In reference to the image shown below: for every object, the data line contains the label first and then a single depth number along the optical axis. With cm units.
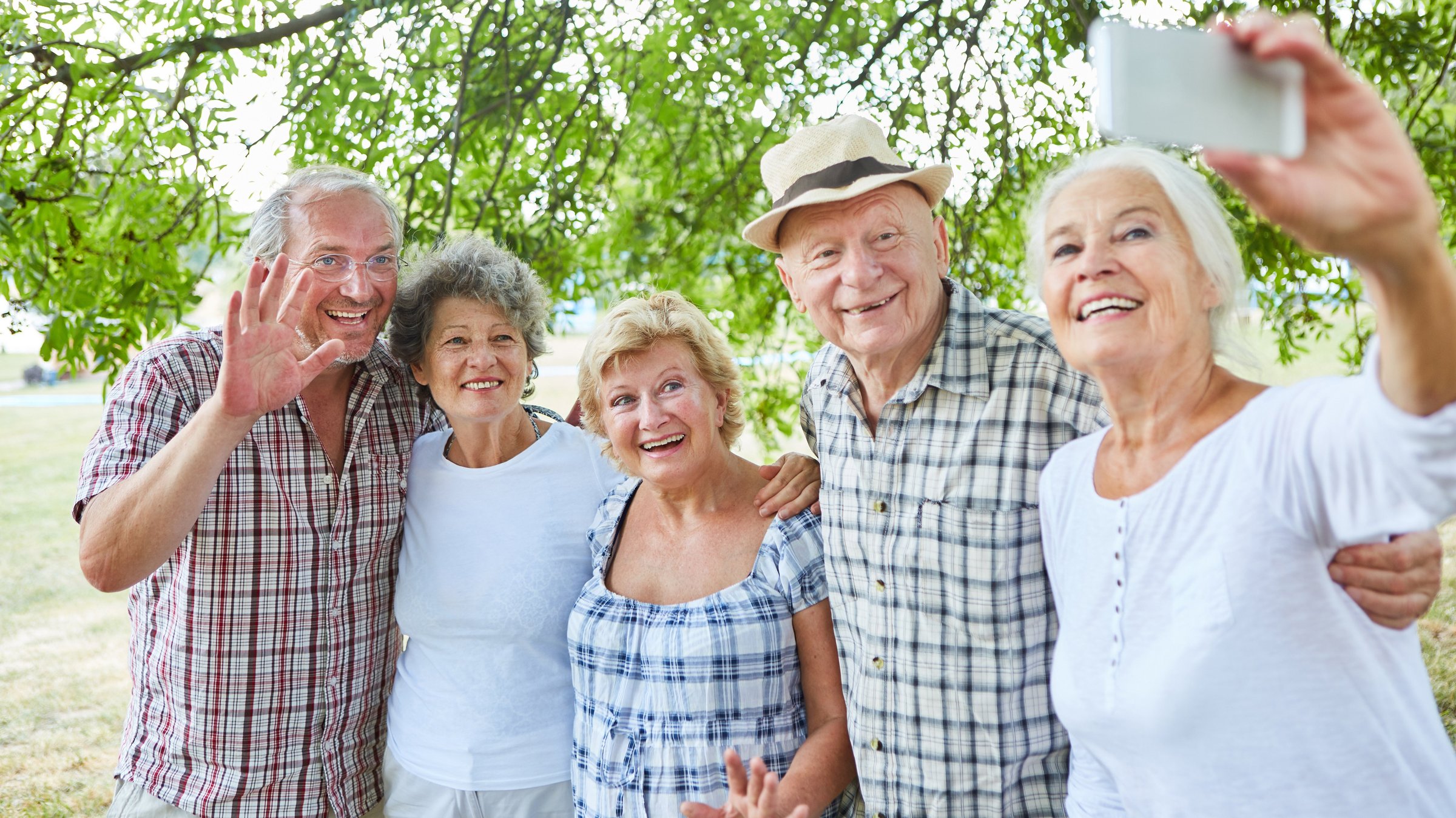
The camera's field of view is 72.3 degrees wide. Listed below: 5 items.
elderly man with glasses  210
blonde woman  191
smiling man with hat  174
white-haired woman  89
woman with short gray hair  215
